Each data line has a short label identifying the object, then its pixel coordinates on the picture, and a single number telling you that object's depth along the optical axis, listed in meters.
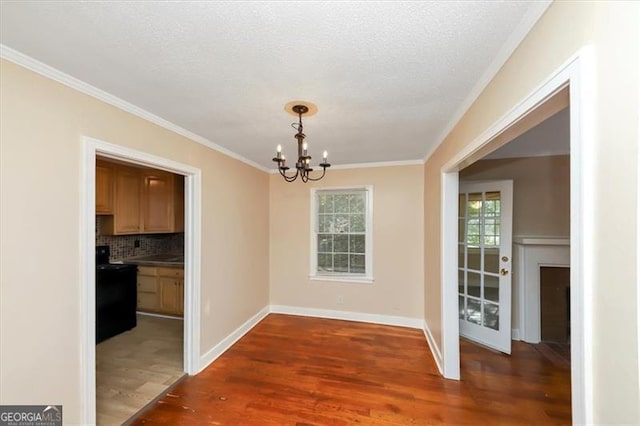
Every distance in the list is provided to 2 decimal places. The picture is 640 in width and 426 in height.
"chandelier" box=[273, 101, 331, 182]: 1.87
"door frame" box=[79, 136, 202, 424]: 1.68
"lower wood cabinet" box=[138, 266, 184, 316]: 4.00
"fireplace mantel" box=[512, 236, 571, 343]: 3.23
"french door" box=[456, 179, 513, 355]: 3.04
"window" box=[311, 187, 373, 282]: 4.05
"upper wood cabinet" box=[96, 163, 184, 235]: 3.77
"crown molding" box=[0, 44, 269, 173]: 1.35
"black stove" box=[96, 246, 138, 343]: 3.35
